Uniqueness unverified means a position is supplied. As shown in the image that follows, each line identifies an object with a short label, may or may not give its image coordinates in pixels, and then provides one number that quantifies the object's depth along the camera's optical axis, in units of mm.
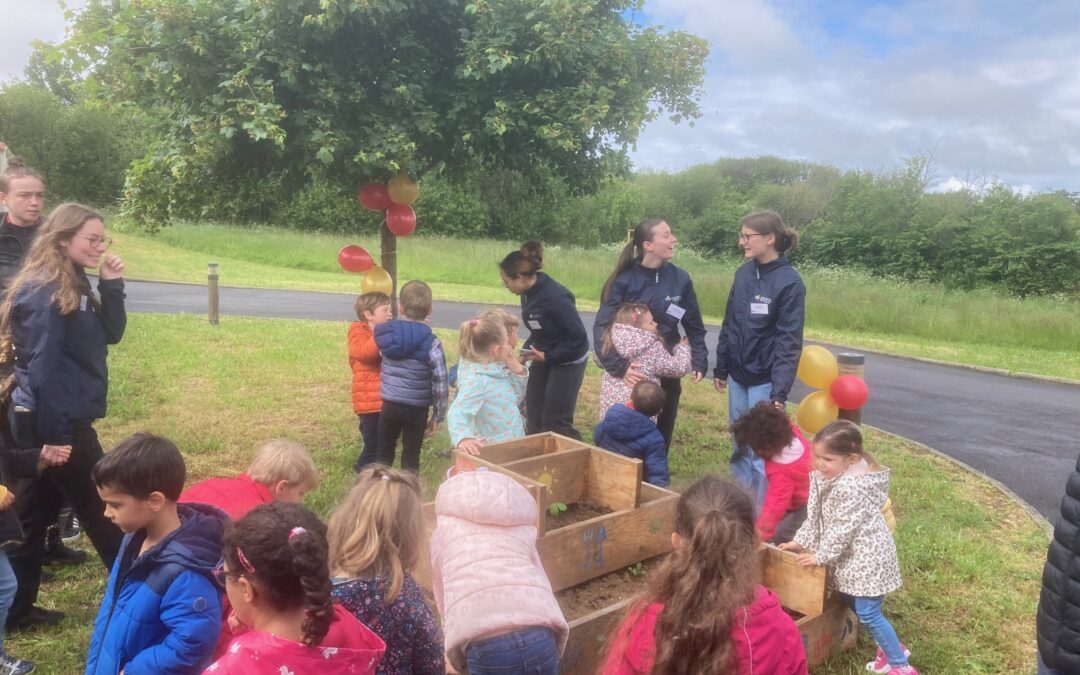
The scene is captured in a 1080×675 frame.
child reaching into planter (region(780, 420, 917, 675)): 3713
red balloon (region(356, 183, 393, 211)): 5906
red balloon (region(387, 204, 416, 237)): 6188
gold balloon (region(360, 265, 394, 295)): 6387
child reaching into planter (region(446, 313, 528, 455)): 4836
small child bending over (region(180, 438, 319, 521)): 3221
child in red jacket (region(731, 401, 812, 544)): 4375
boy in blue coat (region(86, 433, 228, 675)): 2408
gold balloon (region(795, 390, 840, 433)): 5855
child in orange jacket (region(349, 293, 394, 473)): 5688
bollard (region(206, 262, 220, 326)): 13047
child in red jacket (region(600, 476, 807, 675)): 2217
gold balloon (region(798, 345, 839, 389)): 5777
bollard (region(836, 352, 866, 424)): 5793
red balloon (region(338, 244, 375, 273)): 6719
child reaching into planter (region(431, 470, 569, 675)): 2551
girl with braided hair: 1952
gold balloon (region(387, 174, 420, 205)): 5809
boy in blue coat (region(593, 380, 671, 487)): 5070
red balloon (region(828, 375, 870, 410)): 5668
